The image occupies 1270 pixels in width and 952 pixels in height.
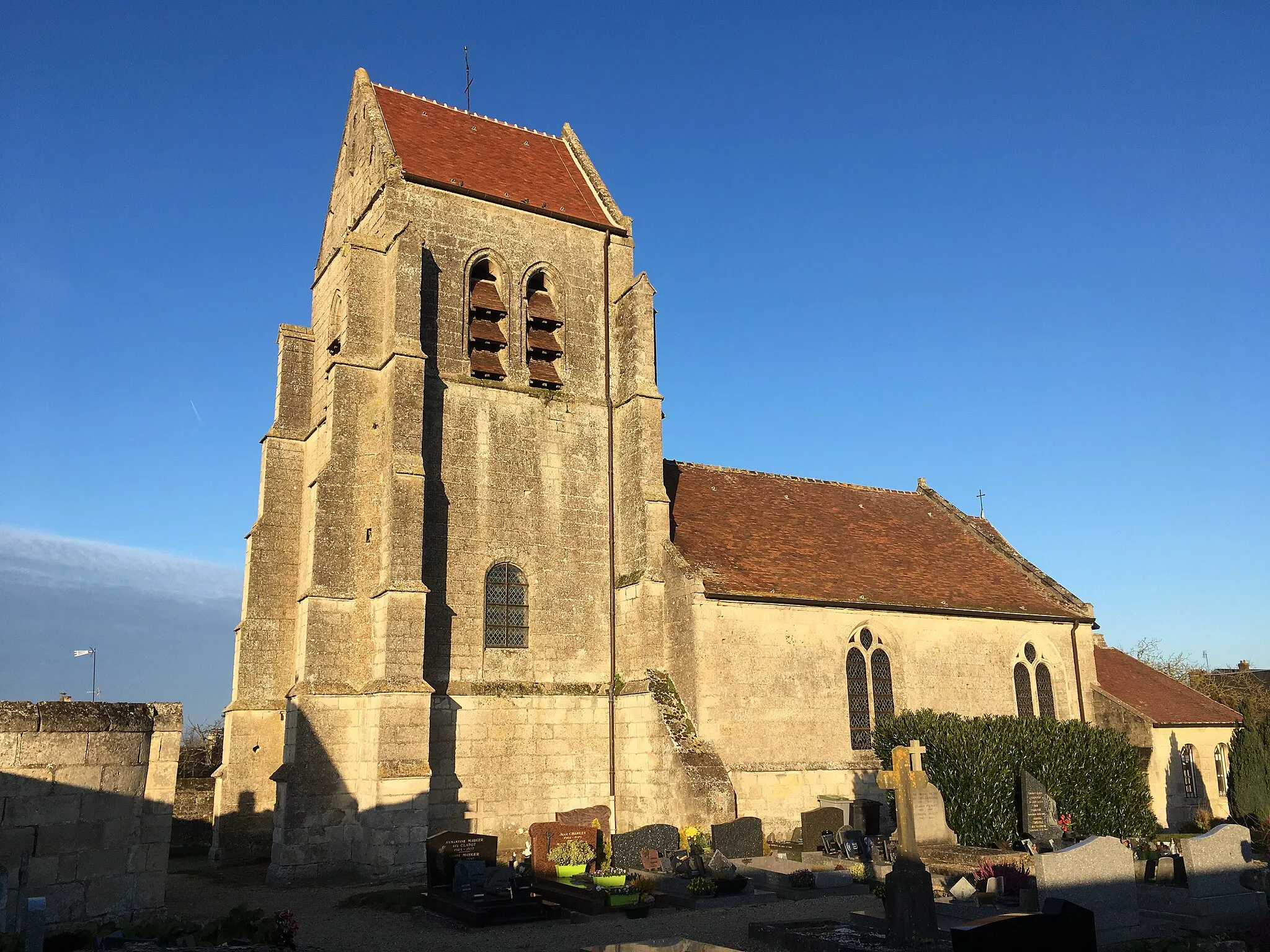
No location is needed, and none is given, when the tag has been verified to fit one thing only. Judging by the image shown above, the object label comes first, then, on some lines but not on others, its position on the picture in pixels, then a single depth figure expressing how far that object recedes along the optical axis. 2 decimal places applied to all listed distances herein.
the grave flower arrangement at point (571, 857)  17.27
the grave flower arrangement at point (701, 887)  15.79
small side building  25.70
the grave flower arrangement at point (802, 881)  16.08
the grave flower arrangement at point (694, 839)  18.50
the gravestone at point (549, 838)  17.20
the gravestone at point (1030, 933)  9.07
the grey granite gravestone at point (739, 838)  18.39
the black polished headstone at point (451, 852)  15.41
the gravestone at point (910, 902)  11.98
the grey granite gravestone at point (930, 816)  18.39
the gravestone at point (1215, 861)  13.04
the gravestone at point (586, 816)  19.05
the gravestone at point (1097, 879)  12.03
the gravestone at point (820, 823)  19.81
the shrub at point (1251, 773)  23.78
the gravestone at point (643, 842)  18.16
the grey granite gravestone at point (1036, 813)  17.75
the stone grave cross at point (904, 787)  13.02
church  19.17
